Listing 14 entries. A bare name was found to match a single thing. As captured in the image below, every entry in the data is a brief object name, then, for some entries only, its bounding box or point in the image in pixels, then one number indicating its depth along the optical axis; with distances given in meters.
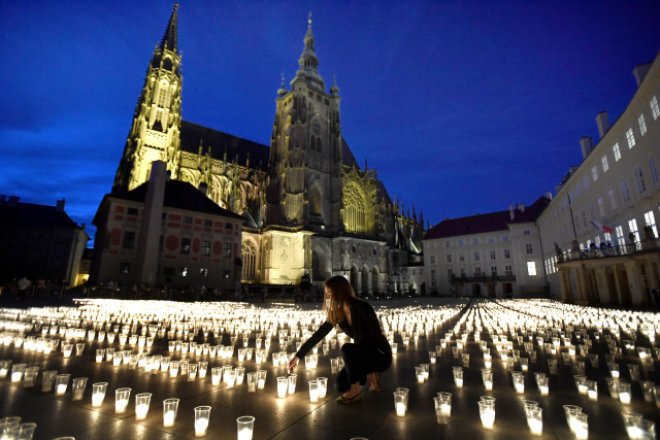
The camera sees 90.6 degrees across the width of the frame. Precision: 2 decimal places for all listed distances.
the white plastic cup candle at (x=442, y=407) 2.85
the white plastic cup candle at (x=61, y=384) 3.50
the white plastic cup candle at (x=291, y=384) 3.64
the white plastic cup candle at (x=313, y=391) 3.42
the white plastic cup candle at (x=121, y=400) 2.98
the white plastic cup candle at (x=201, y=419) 2.53
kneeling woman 3.31
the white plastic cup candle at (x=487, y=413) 2.74
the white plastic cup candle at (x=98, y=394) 3.17
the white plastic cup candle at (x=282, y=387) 3.48
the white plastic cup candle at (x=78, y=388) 3.32
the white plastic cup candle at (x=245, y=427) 2.33
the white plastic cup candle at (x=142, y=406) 2.84
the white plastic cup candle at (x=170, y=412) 2.71
